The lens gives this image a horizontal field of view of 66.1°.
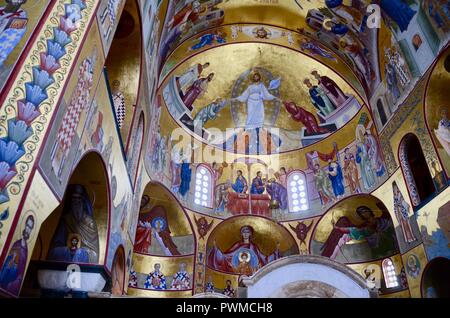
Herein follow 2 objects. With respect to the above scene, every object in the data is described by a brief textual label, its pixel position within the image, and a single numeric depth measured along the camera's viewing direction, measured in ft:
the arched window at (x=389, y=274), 48.67
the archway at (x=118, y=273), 31.86
